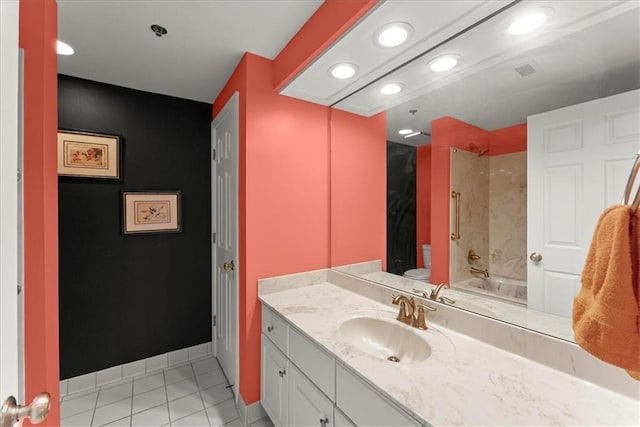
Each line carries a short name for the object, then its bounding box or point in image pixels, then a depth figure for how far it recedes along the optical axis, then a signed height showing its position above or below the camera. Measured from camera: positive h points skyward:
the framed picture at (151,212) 2.18 +0.01
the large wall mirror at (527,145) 0.86 +0.26
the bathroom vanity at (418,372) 0.74 -0.55
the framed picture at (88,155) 1.96 +0.45
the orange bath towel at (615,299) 0.49 -0.17
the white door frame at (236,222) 1.82 -0.07
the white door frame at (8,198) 0.48 +0.03
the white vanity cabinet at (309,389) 0.89 -0.74
